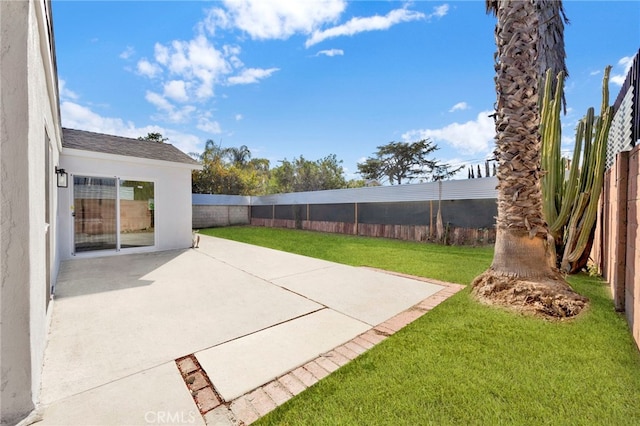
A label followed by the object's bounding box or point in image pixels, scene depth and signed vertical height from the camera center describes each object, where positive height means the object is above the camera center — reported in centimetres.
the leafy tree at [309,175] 2884 +395
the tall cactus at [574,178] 472 +62
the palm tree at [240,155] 2857 +613
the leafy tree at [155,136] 2308 +663
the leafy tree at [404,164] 2769 +518
